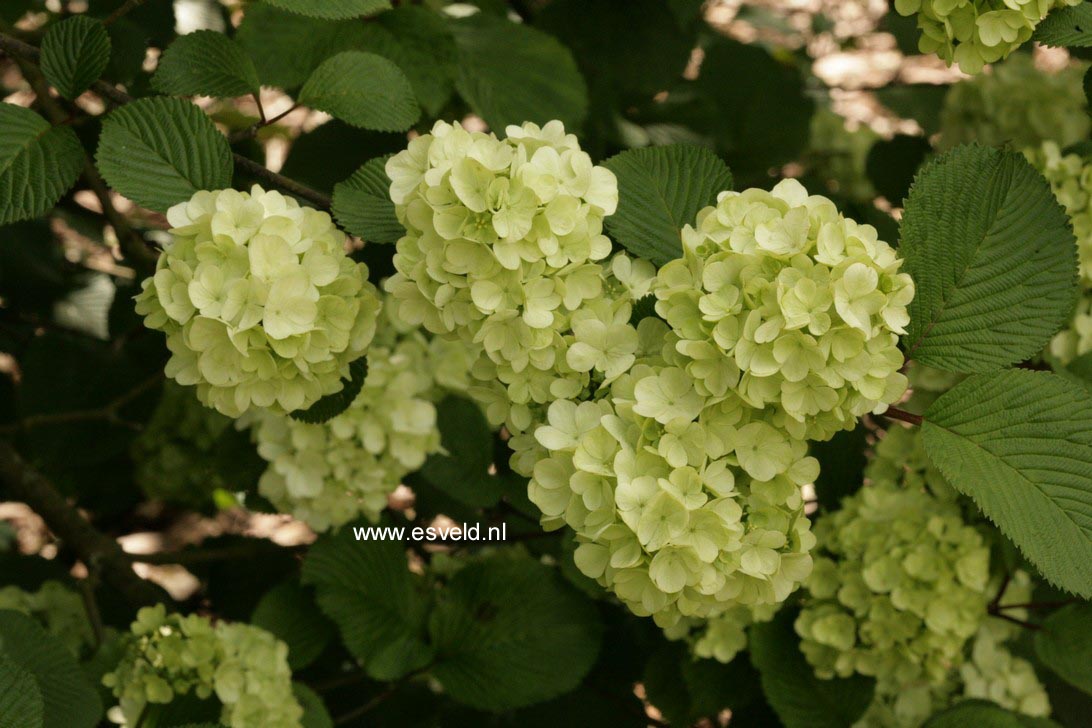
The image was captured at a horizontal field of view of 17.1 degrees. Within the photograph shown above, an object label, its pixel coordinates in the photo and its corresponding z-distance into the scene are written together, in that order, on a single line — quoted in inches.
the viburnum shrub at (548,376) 42.1
